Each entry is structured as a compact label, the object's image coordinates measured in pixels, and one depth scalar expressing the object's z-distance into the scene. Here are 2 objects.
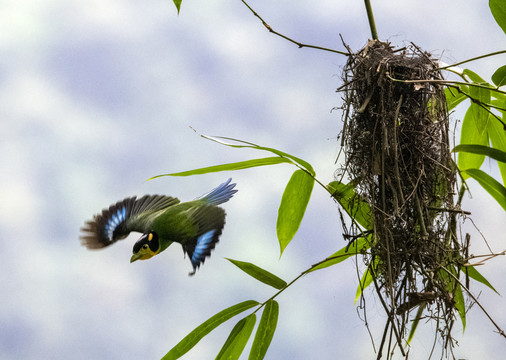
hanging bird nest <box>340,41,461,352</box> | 11.14
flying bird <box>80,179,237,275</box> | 11.45
